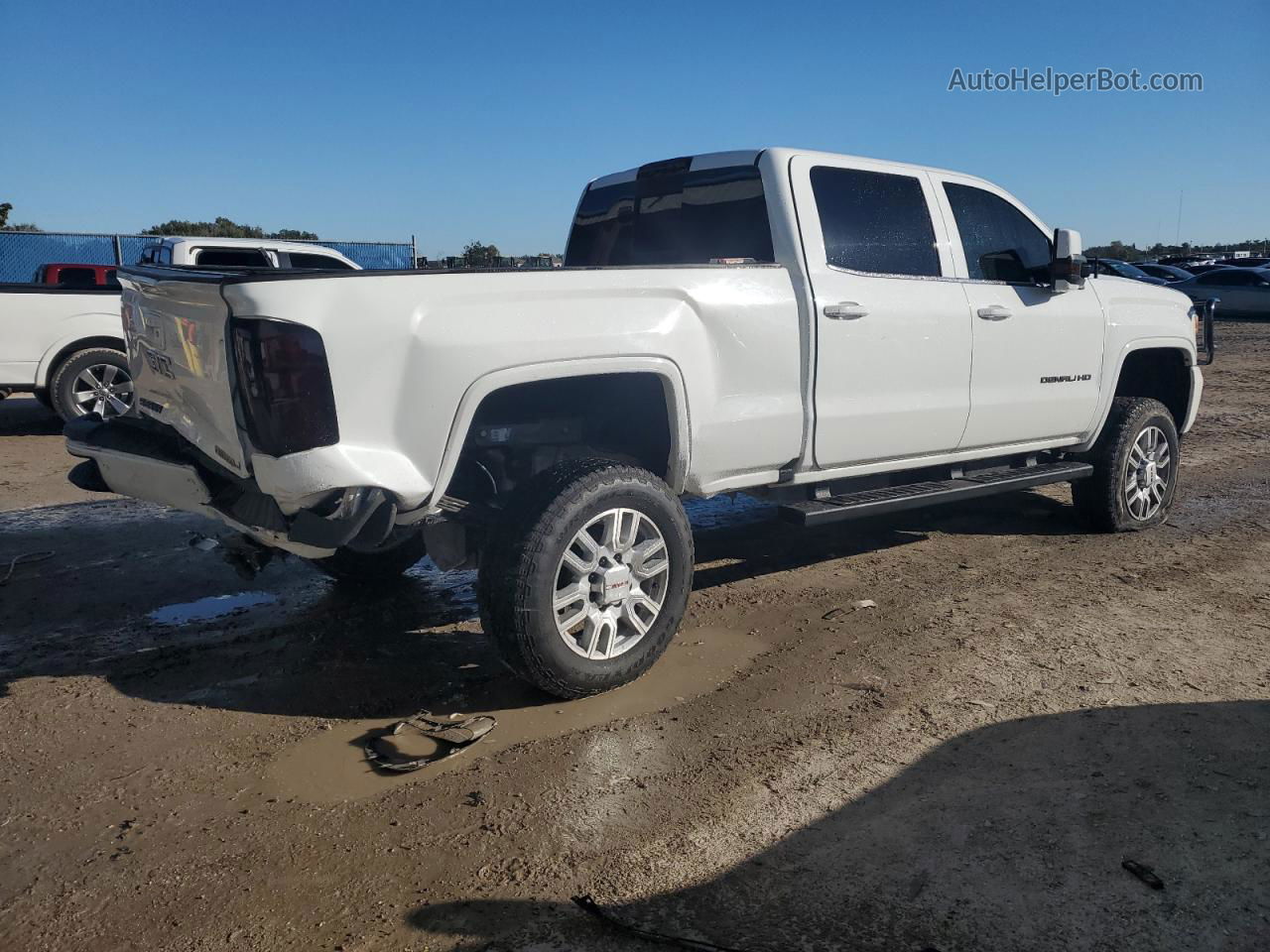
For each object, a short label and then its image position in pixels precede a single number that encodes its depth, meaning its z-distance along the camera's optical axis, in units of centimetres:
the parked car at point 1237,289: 2550
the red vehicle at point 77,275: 1149
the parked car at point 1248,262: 3473
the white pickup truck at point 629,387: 335
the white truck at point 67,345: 946
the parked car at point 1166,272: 2722
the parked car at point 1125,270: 2511
